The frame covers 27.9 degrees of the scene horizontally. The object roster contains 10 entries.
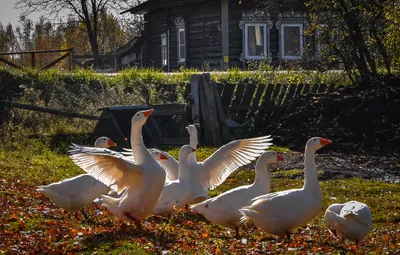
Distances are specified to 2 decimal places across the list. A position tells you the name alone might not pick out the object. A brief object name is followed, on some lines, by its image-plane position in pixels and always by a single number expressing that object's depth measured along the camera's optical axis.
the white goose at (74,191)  10.55
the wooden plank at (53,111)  18.69
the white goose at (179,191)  10.78
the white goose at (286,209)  9.05
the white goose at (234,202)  9.81
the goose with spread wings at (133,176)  9.56
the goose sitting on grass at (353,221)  8.59
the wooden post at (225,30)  35.47
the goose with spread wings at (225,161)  12.30
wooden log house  35.72
